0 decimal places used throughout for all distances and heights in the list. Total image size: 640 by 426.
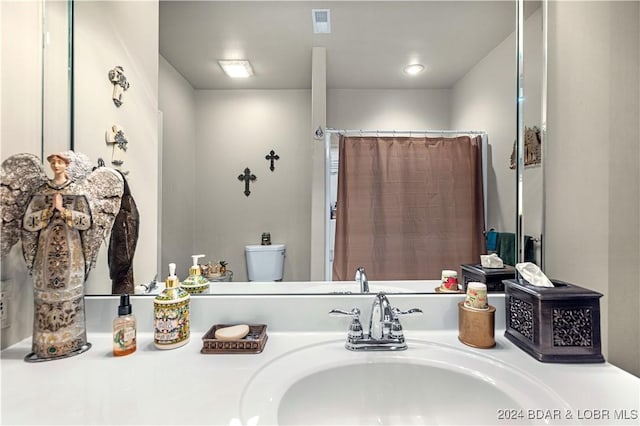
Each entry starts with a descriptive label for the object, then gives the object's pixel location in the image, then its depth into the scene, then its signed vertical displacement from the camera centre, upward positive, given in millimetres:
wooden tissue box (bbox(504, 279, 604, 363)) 687 -280
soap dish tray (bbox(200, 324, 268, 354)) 729 -349
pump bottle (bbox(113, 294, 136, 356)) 716 -306
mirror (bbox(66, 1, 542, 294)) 949 +409
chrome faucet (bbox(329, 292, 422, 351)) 765 -330
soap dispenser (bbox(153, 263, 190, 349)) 737 -279
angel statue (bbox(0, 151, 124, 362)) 675 -61
